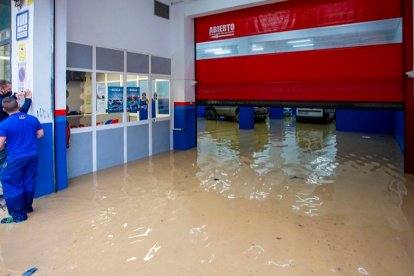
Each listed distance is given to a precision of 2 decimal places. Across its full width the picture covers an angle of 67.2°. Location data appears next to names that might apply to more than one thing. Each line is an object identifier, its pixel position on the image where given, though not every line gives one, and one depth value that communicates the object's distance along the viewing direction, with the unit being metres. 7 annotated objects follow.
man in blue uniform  3.32
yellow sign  4.04
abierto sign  6.84
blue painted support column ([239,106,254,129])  12.20
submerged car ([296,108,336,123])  14.61
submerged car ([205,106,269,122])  14.93
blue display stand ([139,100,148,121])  6.64
